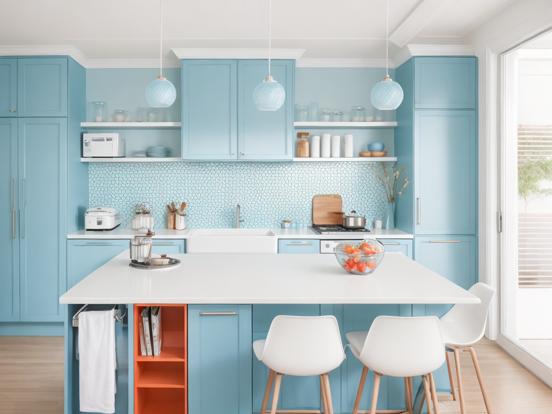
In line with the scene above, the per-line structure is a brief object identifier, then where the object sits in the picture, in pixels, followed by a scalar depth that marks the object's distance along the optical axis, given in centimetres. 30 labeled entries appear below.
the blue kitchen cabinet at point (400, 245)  462
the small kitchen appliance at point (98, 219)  481
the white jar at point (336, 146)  502
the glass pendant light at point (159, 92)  291
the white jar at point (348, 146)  503
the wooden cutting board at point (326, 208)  525
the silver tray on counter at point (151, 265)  295
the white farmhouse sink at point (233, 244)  464
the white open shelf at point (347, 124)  497
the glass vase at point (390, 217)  508
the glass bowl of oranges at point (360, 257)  278
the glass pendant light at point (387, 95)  284
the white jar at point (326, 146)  501
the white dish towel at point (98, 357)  243
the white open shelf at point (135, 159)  495
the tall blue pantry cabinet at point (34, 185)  459
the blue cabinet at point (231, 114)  478
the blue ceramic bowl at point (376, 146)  504
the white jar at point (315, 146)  501
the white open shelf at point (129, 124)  494
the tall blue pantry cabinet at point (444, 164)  455
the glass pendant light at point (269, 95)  282
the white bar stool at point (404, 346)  214
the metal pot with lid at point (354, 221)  487
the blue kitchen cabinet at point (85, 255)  462
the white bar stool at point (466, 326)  263
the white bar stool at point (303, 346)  211
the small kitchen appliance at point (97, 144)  490
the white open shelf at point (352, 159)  496
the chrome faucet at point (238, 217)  513
